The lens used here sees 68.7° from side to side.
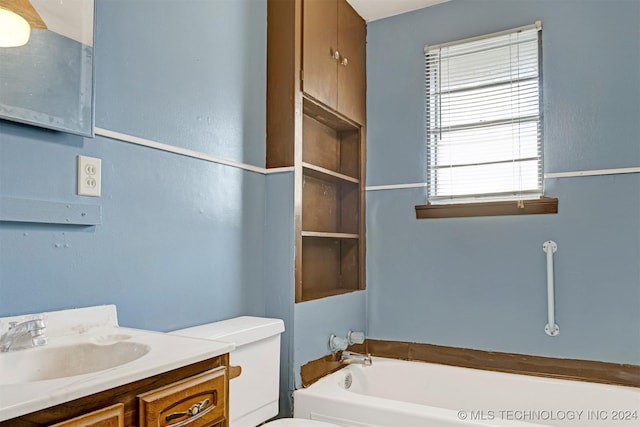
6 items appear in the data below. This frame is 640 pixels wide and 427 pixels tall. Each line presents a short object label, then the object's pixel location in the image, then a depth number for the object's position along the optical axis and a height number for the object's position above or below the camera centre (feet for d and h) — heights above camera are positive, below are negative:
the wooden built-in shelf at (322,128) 6.96 +1.80
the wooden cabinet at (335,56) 7.28 +3.00
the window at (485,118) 7.77 +1.99
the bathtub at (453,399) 5.98 -2.44
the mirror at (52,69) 3.91 +1.44
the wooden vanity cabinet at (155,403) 2.71 -1.14
